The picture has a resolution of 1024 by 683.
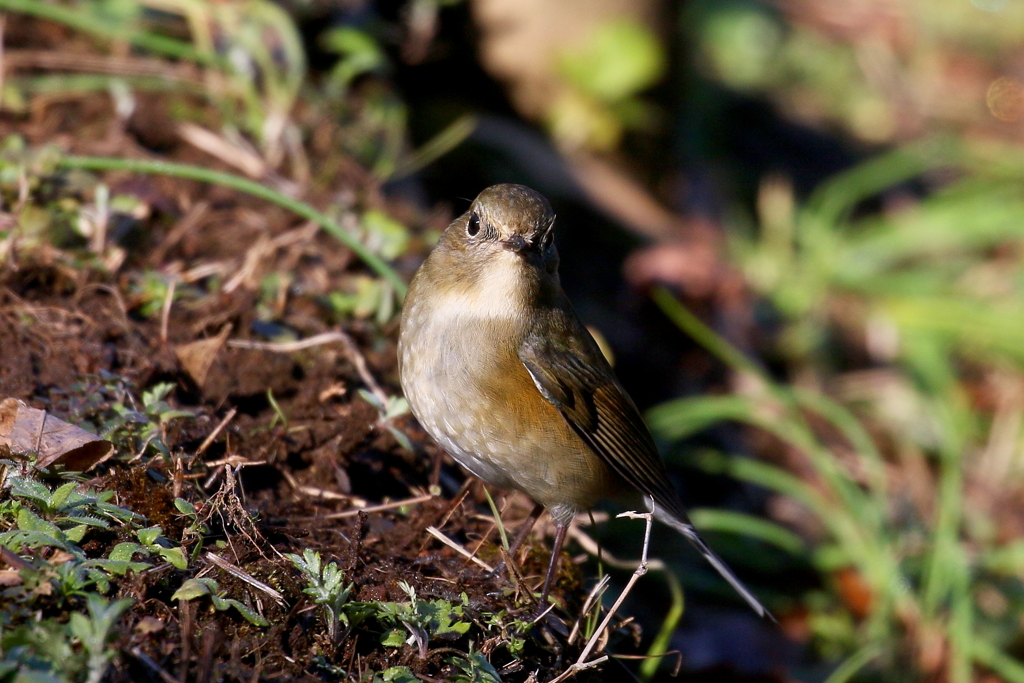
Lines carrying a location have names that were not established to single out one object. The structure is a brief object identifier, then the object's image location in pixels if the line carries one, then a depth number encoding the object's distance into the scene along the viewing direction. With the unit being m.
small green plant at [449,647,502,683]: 4.58
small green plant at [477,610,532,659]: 4.95
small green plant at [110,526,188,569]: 4.42
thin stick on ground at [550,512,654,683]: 4.87
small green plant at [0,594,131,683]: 3.66
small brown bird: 5.96
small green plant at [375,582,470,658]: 4.67
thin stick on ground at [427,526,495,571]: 5.72
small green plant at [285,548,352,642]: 4.57
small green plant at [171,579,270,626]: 4.38
